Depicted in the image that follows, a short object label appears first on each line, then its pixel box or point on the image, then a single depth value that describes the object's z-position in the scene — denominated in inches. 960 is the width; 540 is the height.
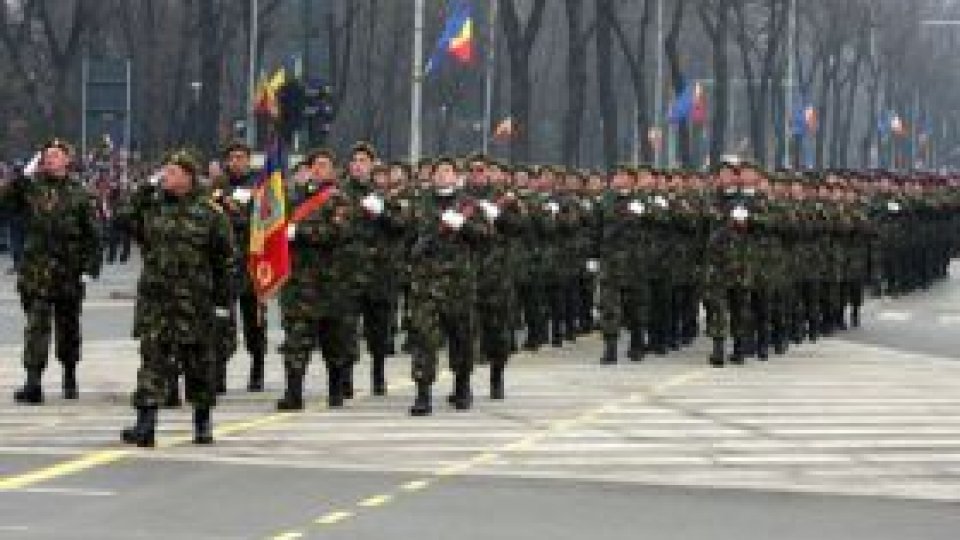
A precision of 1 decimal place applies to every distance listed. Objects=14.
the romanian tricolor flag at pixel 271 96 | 1330.2
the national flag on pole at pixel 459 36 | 1980.8
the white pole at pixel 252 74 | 2257.3
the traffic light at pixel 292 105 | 1439.5
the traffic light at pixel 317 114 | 1453.0
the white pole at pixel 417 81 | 1738.4
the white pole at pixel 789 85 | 3344.0
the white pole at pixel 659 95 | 2920.8
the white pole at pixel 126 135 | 2020.2
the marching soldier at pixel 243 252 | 793.6
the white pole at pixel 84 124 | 1808.2
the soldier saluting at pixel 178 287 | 633.6
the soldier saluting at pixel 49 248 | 735.7
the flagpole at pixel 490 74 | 2811.0
